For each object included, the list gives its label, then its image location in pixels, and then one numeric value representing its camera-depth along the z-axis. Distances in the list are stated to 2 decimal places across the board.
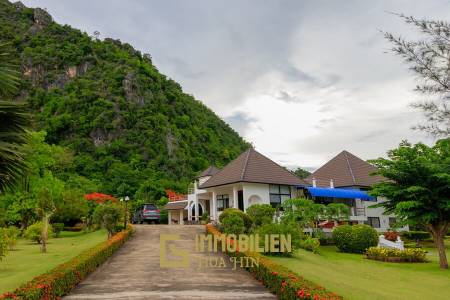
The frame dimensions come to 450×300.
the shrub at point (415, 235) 34.69
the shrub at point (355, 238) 24.09
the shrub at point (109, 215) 23.19
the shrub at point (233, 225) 21.31
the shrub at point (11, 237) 15.44
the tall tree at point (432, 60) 8.60
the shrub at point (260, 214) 23.84
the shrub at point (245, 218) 23.72
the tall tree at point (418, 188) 18.22
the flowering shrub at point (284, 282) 8.16
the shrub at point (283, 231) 18.27
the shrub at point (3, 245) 14.13
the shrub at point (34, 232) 26.03
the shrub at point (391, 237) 27.19
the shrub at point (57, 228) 32.13
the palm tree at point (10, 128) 8.40
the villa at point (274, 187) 33.03
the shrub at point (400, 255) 21.23
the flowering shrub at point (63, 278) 8.30
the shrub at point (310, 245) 22.86
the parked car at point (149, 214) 37.44
